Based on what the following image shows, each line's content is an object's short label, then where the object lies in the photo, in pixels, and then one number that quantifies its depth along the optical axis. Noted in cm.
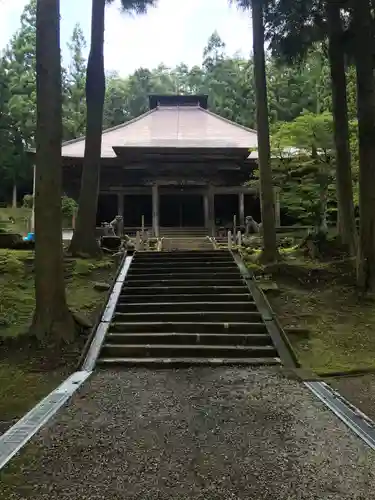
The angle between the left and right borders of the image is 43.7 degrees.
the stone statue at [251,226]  1791
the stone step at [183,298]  817
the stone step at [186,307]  780
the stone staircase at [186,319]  627
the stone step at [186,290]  854
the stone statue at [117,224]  1820
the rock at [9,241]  1172
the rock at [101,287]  879
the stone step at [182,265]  987
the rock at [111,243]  1243
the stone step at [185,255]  1045
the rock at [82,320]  690
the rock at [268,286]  871
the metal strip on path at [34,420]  325
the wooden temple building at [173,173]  1872
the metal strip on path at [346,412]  357
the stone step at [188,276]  927
